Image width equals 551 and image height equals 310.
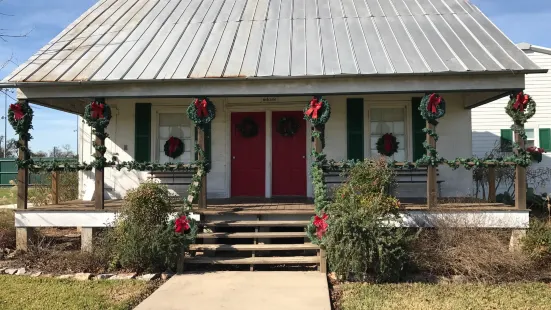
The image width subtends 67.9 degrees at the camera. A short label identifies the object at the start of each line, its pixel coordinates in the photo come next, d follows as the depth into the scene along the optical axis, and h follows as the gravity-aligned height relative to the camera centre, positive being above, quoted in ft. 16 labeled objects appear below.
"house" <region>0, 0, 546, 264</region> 25.44 +5.24
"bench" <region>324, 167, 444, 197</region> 31.71 -1.04
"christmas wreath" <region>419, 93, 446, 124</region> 24.47 +3.34
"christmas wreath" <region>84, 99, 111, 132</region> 25.40 +3.07
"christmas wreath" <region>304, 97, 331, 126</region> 24.77 +3.11
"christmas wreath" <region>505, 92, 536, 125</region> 24.31 +3.24
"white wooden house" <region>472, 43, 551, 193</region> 44.68 +4.61
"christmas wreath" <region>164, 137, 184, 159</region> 32.83 +1.37
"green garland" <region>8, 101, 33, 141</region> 25.68 +2.89
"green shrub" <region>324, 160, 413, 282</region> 19.58 -3.75
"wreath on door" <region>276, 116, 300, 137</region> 32.83 +2.93
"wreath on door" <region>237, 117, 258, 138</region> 33.04 +2.88
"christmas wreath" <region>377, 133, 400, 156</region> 31.94 +1.40
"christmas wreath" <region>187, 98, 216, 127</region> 25.36 +3.25
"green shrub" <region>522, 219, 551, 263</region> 21.97 -4.46
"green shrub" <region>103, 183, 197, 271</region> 21.20 -3.72
